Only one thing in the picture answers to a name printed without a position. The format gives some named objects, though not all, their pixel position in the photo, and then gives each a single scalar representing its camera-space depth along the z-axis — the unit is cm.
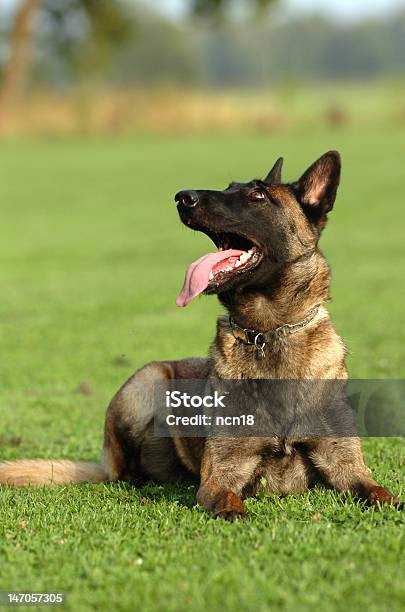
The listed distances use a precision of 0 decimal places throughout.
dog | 509
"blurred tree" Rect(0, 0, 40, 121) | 5928
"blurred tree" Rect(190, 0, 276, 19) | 5937
